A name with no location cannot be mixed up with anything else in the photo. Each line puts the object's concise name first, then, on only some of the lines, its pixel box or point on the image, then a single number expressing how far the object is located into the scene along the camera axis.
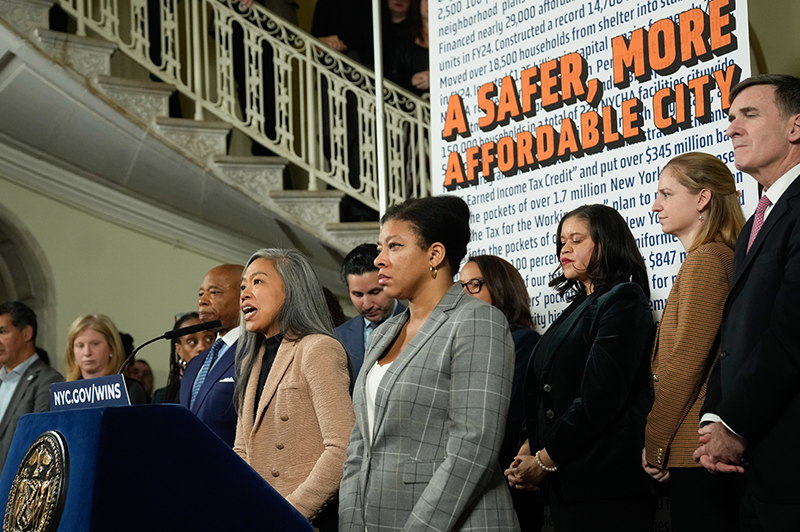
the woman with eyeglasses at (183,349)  4.16
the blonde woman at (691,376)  2.23
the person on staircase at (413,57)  6.61
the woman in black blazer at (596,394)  2.43
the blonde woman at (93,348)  4.13
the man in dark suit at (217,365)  2.84
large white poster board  2.92
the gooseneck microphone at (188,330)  2.34
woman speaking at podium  2.35
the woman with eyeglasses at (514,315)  2.94
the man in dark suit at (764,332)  1.82
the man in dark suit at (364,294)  3.58
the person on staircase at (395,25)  6.64
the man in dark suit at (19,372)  4.24
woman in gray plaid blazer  1.94
